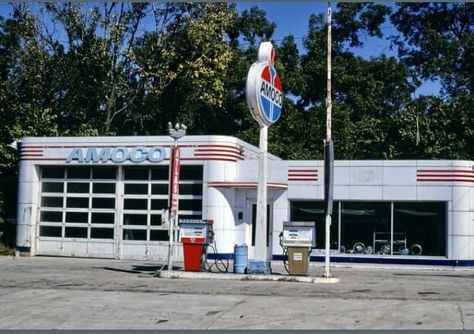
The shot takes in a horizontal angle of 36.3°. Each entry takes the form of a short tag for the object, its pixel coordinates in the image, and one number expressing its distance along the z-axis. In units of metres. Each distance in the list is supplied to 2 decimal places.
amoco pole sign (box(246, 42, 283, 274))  19.31
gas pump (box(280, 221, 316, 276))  19.16
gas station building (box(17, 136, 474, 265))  24.98
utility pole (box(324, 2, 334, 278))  18.70
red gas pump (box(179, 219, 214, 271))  20.28
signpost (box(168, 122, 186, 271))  20.50
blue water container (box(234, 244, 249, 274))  20.00
